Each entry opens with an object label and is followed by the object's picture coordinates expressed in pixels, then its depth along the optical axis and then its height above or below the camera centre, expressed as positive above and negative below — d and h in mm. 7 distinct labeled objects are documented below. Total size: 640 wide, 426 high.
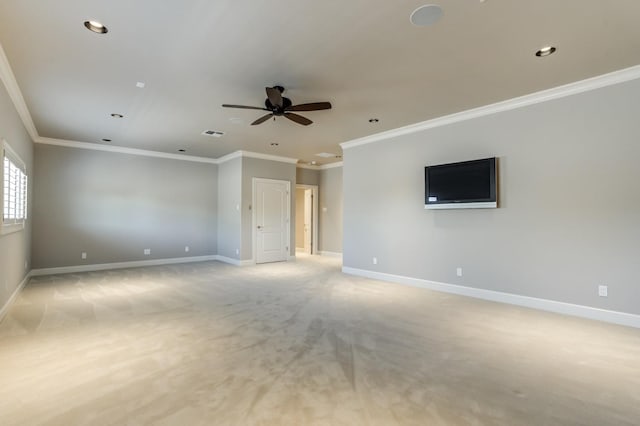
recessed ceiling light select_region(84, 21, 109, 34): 2705 +1619
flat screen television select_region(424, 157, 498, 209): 4559 +464
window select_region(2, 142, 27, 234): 3773 +280
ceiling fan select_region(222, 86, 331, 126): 3596 +1315
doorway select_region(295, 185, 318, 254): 10008 -186
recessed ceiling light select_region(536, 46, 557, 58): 3082 +1635
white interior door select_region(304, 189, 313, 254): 10227 -179
